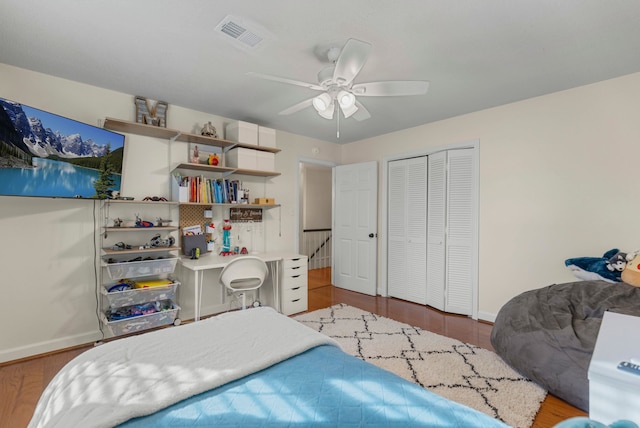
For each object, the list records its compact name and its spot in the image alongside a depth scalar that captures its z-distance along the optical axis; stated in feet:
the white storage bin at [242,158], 11.59
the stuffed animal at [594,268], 8.38
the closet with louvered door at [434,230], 12.00
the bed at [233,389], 3.08
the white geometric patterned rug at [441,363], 6.47
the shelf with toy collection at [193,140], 9.55
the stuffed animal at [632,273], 7.62
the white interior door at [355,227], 15.08
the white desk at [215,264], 9.83
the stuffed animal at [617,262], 8.18
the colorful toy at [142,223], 9.84
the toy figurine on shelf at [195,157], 11.12
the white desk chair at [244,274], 10.07
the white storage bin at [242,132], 11.56
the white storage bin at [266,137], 12.19
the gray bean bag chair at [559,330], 6.35
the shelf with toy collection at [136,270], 9.09
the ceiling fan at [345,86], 6.10
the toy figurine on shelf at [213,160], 11.39
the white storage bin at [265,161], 12.15
